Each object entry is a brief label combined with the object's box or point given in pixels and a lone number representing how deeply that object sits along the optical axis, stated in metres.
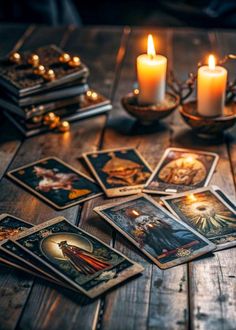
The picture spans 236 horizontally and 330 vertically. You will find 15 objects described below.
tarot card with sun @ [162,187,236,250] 1.36
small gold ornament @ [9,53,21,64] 1.96
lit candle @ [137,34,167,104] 1.83
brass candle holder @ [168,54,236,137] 1.76
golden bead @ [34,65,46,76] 1.88
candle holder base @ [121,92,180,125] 1.84
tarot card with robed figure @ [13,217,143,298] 1.20
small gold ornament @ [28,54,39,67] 1.93
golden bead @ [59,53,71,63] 1.95
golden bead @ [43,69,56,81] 1.86
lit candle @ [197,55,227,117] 1.74
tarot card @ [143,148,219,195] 1.57
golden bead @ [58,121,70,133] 1.89
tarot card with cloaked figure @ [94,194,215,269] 1.29
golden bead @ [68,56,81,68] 1.93
